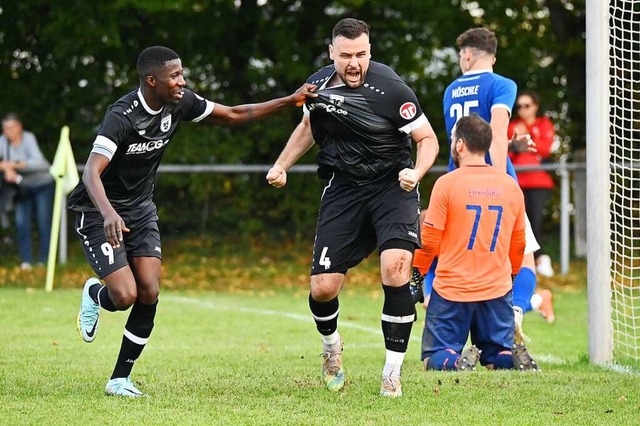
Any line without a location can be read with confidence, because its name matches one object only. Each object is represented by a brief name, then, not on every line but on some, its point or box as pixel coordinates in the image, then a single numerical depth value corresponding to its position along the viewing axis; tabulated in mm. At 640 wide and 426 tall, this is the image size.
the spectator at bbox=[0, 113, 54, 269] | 33125
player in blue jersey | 18031
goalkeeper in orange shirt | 16703
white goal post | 17547
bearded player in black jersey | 14312
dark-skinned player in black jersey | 14023
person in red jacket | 28062
